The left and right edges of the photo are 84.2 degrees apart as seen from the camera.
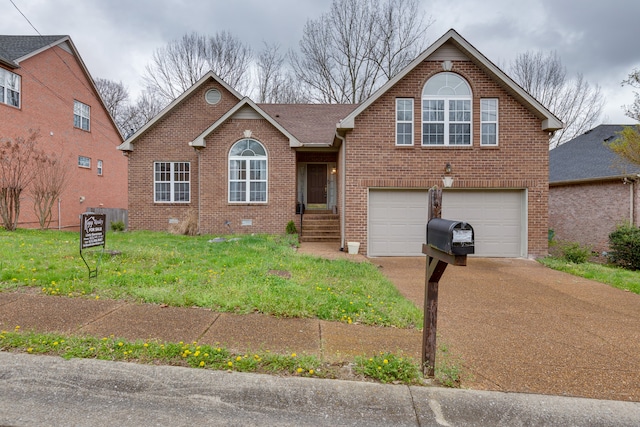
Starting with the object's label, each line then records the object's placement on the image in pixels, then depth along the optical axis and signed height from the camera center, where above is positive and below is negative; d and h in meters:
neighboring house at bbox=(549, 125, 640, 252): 13.20 +0.86
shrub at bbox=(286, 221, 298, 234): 13.95 -0.71
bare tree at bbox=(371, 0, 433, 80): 24.56 +11.48
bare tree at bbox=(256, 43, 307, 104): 28.02 +10.19
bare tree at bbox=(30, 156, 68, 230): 14.48 +1.08
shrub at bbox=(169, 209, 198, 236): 14.15 -0.69
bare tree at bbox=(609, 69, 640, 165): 10.47 +2.24
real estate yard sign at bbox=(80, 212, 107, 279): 6.00 -0.39
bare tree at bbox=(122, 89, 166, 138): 31.89 +9.17
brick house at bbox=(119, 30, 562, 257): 10.77 +1.71
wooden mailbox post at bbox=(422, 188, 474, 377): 3.10 -0.74
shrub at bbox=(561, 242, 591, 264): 10.55 -1.25
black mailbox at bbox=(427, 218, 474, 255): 2.67 -0.20
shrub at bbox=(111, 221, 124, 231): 15.36 -0.72
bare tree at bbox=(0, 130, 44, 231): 13.07 +1.48
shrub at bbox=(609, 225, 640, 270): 10.41 -1.01
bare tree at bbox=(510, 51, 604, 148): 26.91 +9.65
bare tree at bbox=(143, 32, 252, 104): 27.30 +12.05
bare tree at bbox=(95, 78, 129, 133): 34.91 +11.20
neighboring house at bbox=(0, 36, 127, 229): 16.02 +4.75
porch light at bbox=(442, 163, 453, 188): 10.79 +0.99
